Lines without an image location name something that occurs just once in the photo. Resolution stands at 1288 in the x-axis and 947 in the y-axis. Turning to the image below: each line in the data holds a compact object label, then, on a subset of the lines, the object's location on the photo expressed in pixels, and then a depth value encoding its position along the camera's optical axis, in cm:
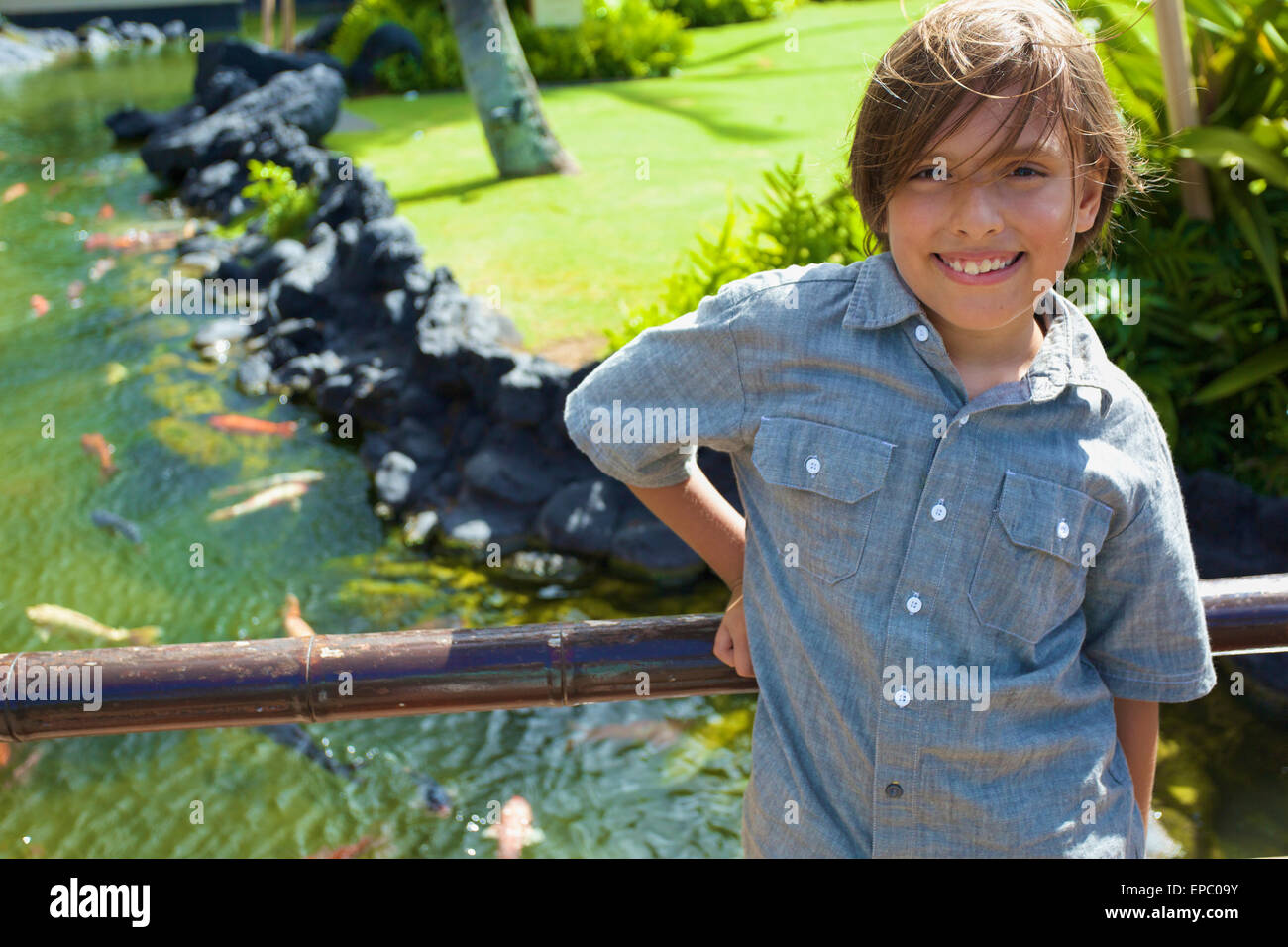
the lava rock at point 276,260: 902
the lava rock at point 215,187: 1128
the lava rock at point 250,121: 1173
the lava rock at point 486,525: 579
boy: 139
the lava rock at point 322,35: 1769
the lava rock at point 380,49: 1450
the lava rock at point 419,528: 589
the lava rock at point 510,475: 595
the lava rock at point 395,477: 612
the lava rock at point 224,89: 1362
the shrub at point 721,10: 1752
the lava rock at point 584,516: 564
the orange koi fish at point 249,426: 702
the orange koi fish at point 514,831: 412
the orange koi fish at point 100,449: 668
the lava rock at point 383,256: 778
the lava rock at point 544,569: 562
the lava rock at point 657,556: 549
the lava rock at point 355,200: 863
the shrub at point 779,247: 571
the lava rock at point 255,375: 755
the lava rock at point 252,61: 1378
